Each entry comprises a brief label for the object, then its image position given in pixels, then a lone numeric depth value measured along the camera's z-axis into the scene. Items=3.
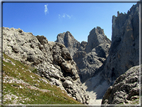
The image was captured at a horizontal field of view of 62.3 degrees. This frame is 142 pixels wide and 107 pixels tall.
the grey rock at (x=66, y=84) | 26.95
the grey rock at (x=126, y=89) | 12.64
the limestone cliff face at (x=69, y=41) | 170.88
